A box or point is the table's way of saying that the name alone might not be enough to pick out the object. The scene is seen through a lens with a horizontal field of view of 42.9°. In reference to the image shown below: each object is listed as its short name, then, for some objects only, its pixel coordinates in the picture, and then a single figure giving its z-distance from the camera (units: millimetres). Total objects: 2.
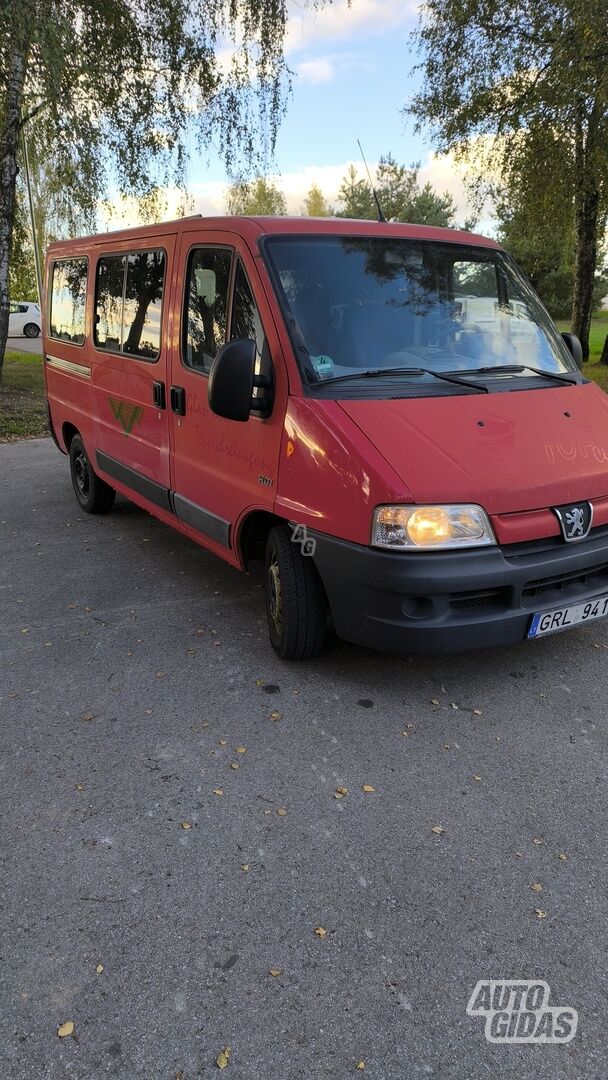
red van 3328
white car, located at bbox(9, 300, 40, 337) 29458
